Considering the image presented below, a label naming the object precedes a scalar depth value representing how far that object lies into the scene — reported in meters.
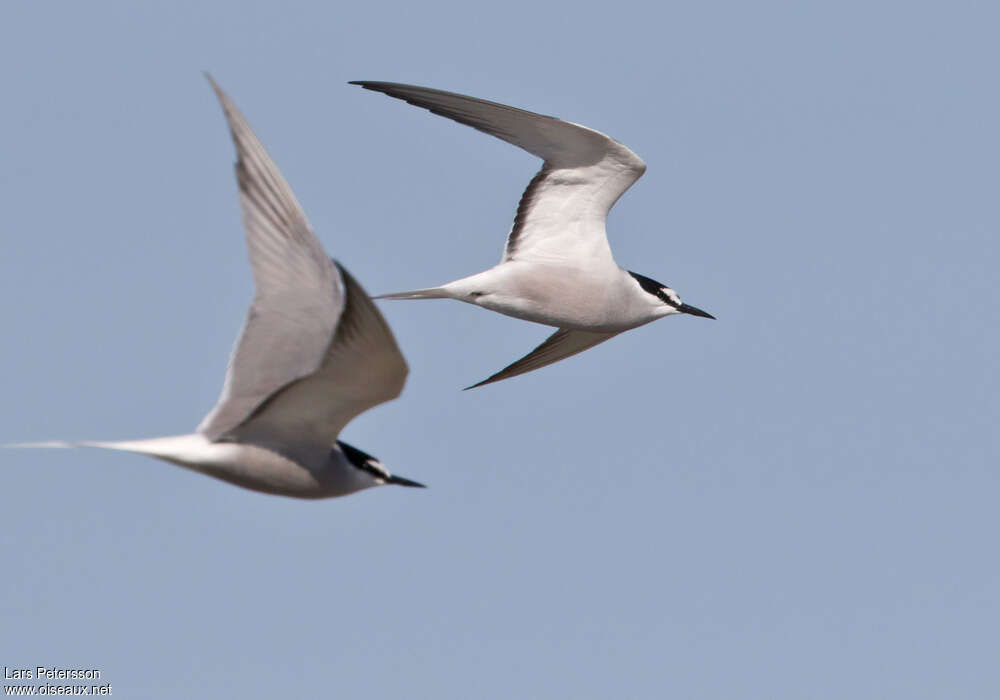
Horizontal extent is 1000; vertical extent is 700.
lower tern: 17.77
